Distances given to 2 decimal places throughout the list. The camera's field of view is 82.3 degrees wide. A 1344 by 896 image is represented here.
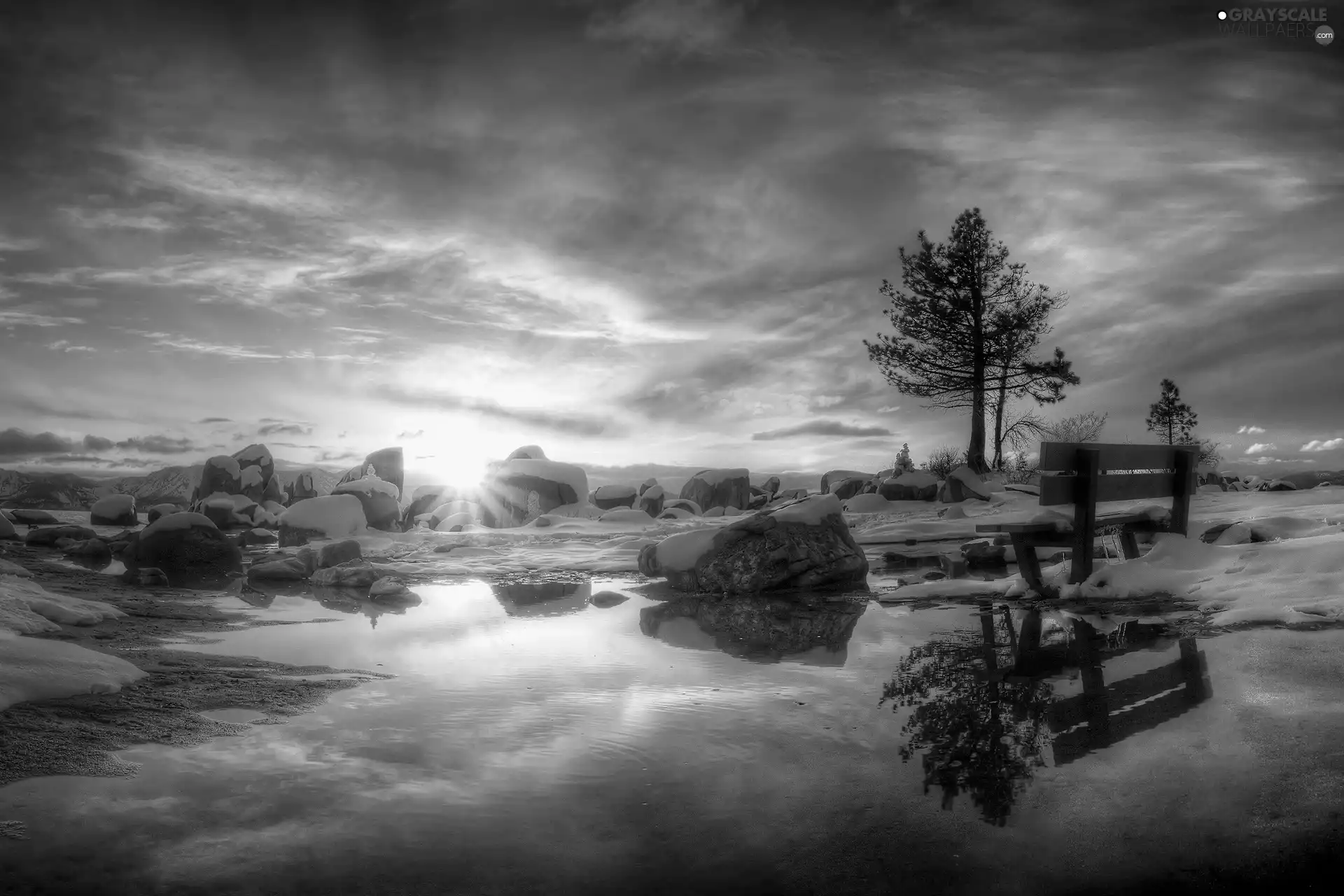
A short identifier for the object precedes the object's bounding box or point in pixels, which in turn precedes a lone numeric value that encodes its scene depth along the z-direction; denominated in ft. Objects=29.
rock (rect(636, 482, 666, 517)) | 78.64
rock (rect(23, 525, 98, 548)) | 50.16
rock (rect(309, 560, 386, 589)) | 29.94
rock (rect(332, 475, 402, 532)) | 63.98
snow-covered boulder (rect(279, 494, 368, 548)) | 54.29
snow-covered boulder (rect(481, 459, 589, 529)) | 70.28
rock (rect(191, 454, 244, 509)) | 90.68
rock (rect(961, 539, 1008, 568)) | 31.60
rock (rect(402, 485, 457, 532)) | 78.33
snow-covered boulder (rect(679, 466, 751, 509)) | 83.51
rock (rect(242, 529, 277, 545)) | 59.26
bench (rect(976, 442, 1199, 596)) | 21.57
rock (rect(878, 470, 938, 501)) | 67.15
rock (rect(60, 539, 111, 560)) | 43.91
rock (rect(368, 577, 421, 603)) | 26.63
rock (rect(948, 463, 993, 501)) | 62.59
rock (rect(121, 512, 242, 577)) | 39.52
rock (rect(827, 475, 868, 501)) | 80.33
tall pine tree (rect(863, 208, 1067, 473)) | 79.46
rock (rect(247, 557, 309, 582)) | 32.17
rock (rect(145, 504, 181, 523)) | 70.45
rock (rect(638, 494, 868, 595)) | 27.09
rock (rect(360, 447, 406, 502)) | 84.74
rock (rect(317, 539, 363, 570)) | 34.45
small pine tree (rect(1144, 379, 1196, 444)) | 123.24
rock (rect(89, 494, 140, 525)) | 79.41
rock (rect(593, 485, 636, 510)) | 78.95
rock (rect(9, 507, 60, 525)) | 73.20
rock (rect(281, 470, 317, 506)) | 100.27
